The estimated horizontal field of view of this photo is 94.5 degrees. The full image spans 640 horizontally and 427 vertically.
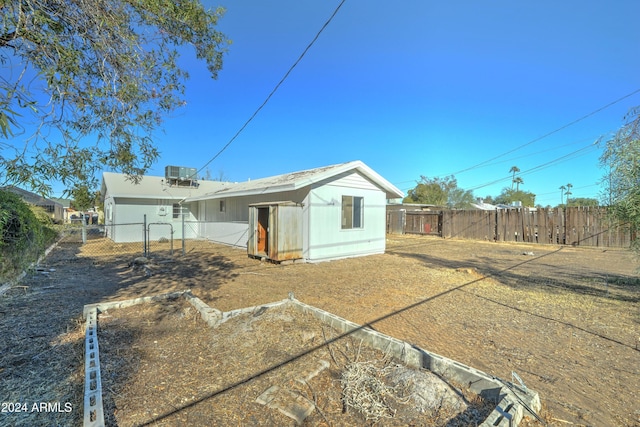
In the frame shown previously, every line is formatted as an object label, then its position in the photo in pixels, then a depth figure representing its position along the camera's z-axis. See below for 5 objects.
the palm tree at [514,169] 66.38
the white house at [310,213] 9.75
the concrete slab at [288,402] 2.32
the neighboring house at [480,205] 35.99
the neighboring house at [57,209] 31.49
